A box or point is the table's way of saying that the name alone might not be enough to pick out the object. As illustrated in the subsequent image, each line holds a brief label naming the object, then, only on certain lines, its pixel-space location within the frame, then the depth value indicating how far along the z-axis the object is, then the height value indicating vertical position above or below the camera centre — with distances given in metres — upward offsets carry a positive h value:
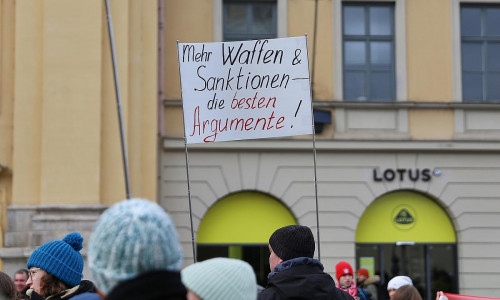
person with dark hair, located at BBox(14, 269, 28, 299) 10.78 -0.92
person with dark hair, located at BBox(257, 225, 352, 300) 4.73 -0.39
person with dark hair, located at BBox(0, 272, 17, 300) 5.32 -0.51
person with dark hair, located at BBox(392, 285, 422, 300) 6.88 -0.72
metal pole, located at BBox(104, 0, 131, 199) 11.25 +1.07
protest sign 8.12 +0.89
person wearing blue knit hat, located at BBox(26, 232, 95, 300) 4.41 -0.36
